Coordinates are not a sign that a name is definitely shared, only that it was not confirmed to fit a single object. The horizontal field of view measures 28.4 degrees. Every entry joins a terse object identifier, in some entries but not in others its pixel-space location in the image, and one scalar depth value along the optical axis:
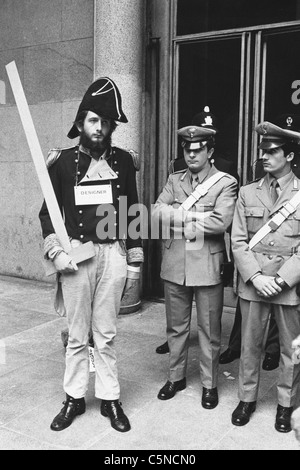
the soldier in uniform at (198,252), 4.19
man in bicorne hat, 3.80
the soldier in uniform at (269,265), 3.83
